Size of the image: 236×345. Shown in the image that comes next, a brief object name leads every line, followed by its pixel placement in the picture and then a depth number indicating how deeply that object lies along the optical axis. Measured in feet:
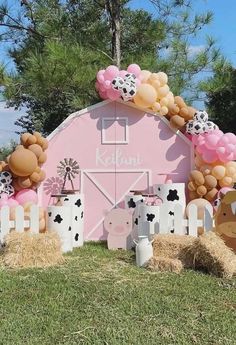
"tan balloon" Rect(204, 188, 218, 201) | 24.52
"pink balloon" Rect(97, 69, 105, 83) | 25.46
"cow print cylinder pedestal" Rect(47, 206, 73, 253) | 20.77
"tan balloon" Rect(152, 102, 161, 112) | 25.57
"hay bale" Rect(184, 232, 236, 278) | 16.10
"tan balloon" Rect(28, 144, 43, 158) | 24.20
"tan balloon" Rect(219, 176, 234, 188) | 24.58
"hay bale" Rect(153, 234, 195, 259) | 17.58
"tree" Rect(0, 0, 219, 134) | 33.78
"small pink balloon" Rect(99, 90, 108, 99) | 25.64
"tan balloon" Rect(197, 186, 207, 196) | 24.43
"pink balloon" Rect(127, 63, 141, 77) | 25.87
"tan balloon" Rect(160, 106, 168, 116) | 25.76
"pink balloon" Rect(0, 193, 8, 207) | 23.61
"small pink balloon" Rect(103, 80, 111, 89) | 25.11
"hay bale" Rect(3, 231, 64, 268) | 17.70
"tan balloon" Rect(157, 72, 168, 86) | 26.08
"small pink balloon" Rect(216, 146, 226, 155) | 24.16
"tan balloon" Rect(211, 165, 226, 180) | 24.36
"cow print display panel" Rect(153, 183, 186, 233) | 24.00
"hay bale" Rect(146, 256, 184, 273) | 16.57
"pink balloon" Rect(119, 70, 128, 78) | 25.21
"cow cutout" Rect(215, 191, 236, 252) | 17.98
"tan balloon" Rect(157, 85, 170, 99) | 25.82
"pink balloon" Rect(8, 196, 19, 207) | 23.77
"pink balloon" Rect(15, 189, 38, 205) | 24.32
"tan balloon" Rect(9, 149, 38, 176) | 23.48
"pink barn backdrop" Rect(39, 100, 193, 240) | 25.70
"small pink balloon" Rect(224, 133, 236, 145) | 24.31
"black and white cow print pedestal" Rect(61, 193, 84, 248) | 22.95
